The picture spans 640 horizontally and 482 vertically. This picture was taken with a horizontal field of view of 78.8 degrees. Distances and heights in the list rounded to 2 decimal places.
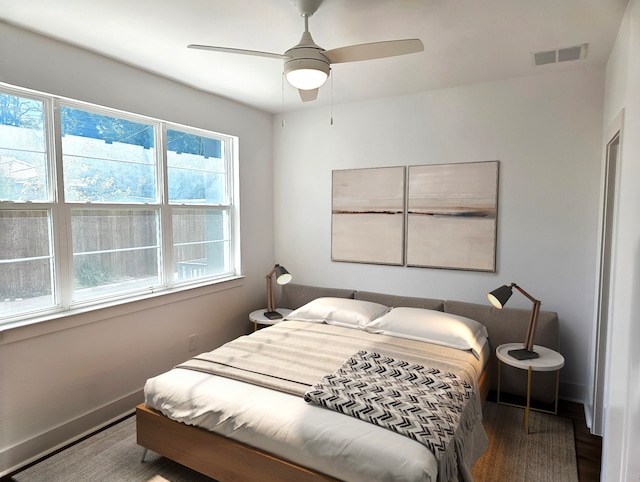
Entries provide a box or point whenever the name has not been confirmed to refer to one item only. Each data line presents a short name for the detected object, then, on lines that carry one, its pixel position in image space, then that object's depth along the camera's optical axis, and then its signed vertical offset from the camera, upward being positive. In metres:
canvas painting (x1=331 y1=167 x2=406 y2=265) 3.62 +0.02
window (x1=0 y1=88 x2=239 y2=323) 2.34 +0.09
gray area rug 2.18 -1.45
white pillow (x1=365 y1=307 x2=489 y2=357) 2.78 -0.84
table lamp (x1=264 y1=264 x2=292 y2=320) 3.55 -0.79
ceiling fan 1.85 +0.80
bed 1.70 -0.98
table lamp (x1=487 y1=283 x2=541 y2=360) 2.66 -0.70
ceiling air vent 2.48 +1.07
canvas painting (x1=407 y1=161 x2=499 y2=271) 3.22 +0.01
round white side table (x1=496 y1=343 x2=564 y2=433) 2.57 -0.98
